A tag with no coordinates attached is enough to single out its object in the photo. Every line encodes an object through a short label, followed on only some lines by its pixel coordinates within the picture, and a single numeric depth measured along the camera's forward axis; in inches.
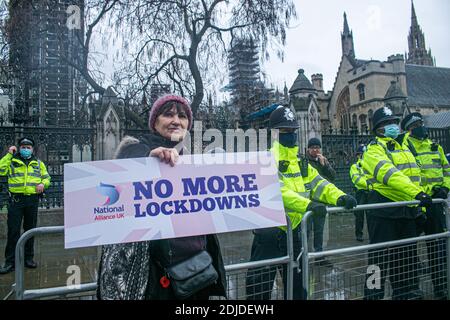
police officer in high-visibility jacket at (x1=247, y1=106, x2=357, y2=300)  108.6
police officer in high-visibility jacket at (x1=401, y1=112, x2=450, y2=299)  162.4
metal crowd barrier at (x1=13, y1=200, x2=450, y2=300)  73.5
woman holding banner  65.5
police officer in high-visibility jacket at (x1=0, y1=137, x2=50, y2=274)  213.8
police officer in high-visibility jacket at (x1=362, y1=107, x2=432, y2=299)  129.1
